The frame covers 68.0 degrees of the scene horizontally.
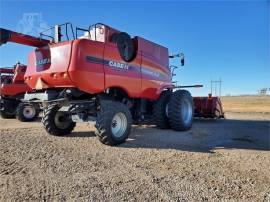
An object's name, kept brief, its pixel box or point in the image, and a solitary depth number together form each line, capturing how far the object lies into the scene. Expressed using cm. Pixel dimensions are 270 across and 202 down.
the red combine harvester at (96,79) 472
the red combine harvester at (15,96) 932
